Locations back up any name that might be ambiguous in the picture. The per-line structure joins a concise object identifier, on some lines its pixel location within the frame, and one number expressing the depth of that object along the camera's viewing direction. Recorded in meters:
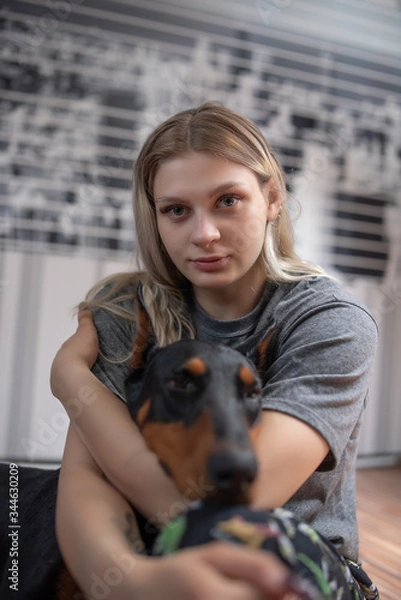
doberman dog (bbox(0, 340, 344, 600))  0.71
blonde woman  0.77
